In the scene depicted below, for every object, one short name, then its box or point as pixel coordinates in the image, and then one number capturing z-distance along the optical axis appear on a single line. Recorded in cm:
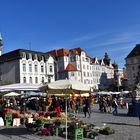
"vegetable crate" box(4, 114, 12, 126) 980
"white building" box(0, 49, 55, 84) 3880
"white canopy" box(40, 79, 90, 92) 691
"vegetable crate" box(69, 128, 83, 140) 721
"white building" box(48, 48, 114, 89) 4697
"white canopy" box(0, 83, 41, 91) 1286
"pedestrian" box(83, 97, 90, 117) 1326
